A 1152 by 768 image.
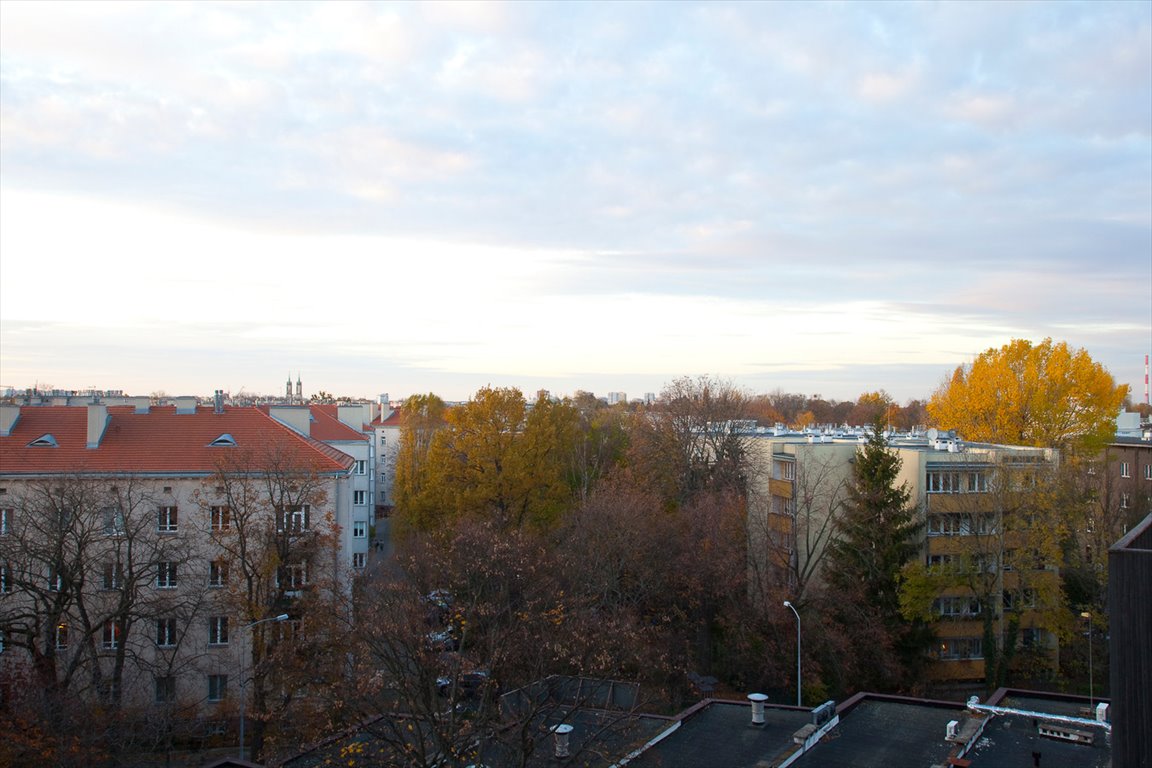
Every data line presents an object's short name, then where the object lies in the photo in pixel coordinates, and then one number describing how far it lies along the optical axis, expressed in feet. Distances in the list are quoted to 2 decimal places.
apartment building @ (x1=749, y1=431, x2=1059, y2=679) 115.55
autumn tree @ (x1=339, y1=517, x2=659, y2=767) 53.78
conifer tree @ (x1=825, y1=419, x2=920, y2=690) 116.06
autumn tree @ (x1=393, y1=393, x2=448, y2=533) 151.74
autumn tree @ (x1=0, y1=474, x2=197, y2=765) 79.20
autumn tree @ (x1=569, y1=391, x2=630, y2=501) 179.32
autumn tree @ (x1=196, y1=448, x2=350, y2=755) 83.82
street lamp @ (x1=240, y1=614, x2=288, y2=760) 77.47
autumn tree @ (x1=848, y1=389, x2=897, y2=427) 413.47
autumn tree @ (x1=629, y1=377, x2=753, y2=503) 154.10
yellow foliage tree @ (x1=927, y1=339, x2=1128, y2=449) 163.02
